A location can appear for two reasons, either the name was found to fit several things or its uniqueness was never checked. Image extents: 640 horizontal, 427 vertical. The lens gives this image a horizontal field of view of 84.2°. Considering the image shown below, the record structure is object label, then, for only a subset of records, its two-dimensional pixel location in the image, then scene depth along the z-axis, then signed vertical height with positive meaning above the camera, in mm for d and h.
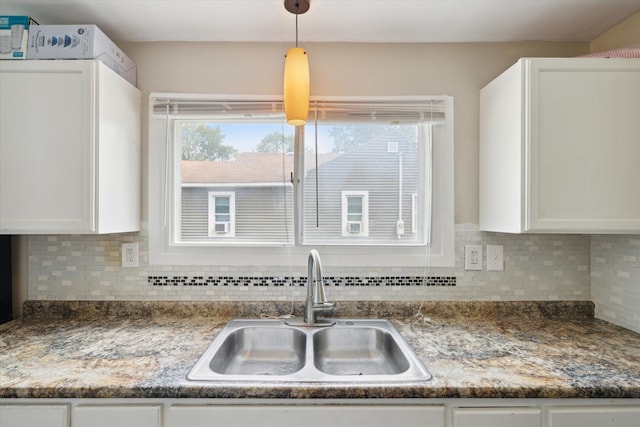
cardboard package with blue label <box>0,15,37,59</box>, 1397 +696
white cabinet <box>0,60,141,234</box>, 1386 +259
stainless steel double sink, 1467 -587
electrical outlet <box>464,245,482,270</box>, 1727 -217
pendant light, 1327 +482
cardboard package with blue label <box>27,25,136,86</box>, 1400 +675
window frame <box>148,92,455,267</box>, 1733 -171
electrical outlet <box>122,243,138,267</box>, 1719 -204
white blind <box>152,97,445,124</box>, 1723 +504
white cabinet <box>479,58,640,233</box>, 1374 +260
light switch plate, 1722 -216
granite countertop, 1038 -504
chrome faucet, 1494 -349
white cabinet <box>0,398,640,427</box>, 1059 -601
